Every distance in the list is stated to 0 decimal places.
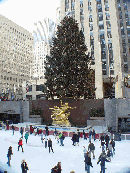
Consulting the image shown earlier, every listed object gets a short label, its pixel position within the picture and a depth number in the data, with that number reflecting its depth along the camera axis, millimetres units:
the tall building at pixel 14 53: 77312
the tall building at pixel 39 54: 131562
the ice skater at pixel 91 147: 11727
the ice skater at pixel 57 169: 7027
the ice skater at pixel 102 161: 8380
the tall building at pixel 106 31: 42844
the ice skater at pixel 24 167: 7536
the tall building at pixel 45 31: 147750
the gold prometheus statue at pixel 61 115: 23297
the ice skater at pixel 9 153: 9703
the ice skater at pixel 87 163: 8697
